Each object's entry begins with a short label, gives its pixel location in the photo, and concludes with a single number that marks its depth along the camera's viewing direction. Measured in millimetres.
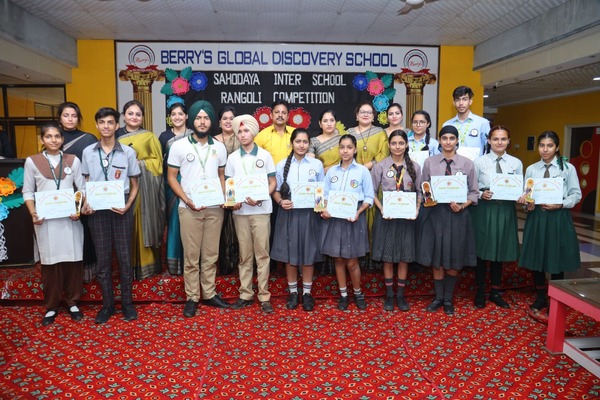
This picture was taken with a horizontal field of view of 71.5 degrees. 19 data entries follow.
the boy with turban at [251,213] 3299
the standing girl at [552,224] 3312
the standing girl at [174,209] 3664
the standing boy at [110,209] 3125
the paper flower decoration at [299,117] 7184
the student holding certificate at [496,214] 3432
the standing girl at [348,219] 3314
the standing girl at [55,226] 3057
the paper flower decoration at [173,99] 7041
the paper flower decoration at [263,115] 7207
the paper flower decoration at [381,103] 7262
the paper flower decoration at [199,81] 7035
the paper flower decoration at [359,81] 7184
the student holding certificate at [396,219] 3330
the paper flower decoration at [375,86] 7199
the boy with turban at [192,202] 3229
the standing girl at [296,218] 3361
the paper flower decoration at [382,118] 7281
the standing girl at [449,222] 3281
